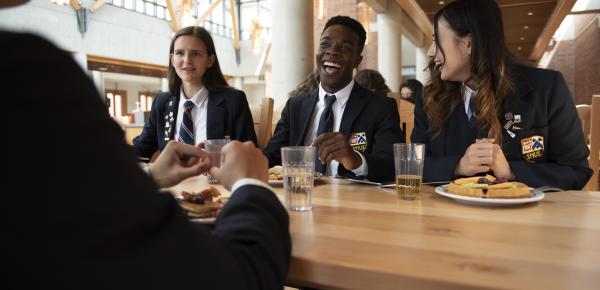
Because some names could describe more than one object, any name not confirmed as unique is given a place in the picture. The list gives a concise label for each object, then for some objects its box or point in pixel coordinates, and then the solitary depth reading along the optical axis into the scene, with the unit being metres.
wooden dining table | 0.62
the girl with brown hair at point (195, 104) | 2.76
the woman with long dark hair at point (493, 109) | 1.51
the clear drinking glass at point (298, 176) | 1.07
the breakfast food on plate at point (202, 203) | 0.90
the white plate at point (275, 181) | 1.43
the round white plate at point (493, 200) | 1.04
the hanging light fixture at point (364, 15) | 9.09
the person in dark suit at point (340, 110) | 2.13
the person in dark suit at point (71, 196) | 0.38
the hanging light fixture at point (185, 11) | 9.04
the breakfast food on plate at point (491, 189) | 1.09
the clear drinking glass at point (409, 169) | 1.19
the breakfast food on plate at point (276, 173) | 1.48
